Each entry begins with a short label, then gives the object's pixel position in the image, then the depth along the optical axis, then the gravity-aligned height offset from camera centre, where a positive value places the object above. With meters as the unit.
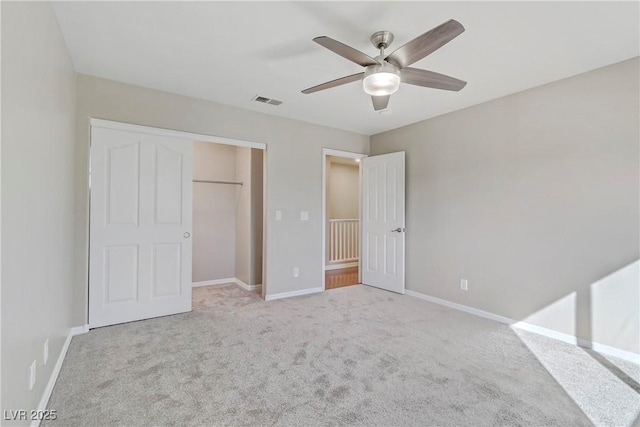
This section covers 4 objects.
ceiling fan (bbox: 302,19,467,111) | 1.78 +1.05
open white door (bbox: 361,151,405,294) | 4.48 -0.06
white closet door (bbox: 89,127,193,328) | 3.09 -0.11
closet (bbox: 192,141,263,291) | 4.70 +0.03
